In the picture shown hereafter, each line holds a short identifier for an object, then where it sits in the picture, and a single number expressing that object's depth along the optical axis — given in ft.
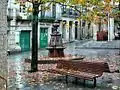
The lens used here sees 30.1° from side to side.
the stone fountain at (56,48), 46.64
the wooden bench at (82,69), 25.66
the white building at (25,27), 73.31
